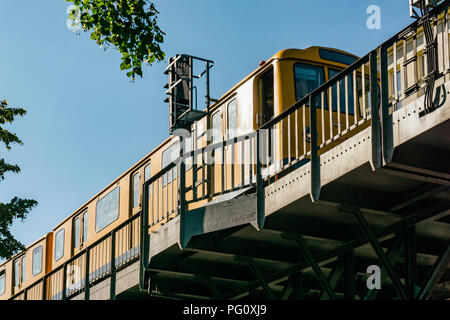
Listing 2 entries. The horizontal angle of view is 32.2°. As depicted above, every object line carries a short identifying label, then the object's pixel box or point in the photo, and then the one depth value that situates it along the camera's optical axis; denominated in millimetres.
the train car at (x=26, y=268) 25750
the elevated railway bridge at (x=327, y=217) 8805
